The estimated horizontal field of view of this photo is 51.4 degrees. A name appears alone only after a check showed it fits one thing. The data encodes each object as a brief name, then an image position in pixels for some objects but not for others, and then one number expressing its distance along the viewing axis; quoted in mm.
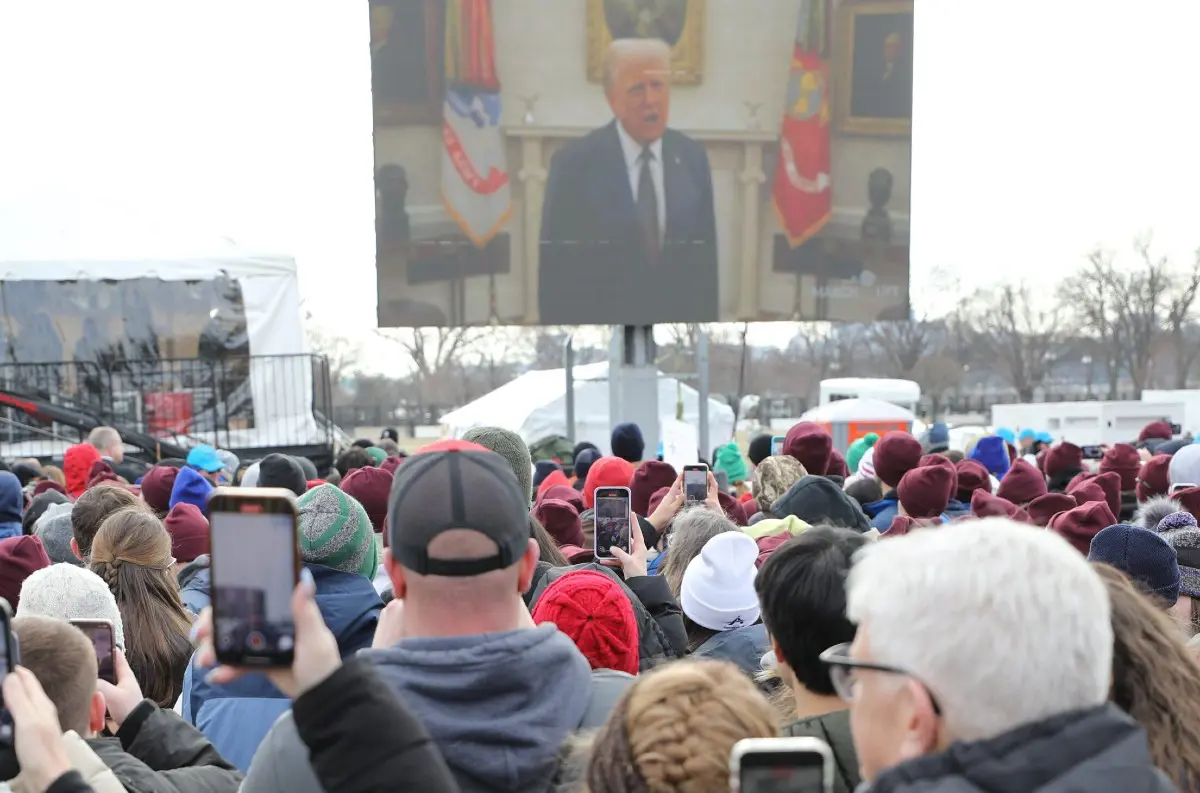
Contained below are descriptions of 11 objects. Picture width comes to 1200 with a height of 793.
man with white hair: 1474
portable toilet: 20875
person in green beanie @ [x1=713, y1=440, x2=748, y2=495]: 9891
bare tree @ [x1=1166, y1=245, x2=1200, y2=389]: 66750
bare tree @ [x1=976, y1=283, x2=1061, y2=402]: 72750
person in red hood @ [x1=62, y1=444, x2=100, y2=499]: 9766
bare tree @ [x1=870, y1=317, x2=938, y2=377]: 72812
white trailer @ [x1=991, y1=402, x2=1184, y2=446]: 31062
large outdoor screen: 15094
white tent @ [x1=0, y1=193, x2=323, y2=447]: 16484
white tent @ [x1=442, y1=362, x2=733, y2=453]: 22672
